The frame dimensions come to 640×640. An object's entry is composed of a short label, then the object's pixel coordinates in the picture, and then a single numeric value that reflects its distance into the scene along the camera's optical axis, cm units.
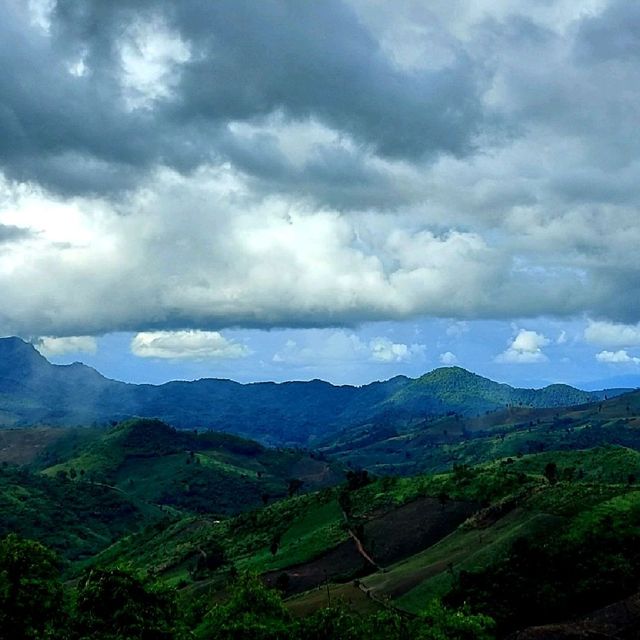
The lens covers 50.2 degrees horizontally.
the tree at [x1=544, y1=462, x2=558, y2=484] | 18519
